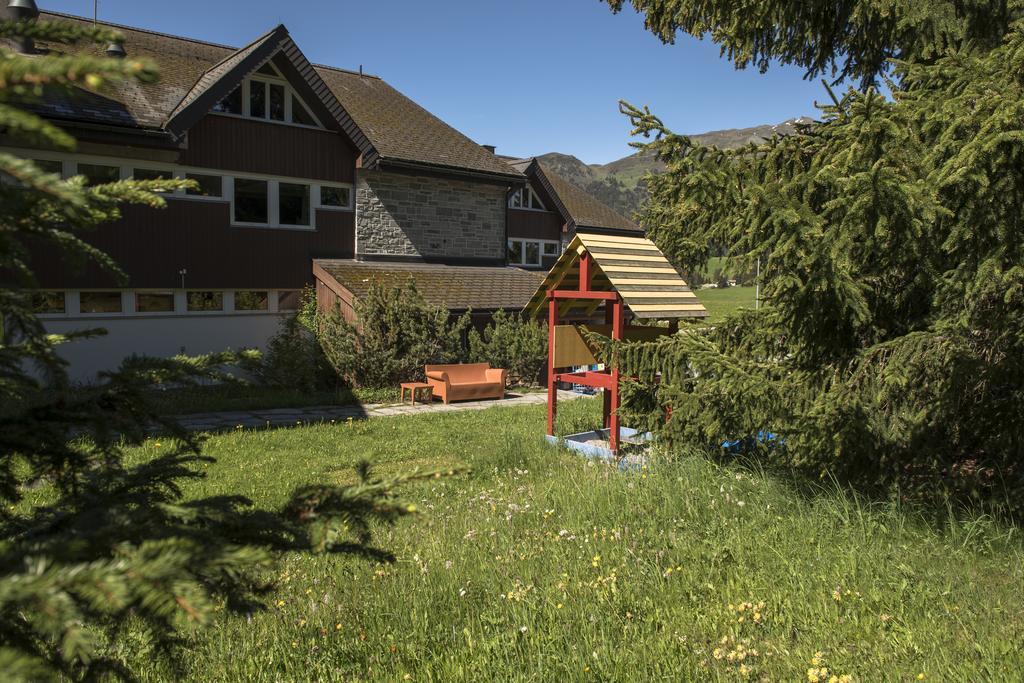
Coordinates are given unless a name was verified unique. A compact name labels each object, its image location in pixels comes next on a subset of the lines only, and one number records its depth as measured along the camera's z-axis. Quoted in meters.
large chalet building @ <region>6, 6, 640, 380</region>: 15.80
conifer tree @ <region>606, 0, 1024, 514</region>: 4.52
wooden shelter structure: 9.48
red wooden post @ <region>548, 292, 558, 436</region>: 10.39
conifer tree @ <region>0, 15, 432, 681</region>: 1.24
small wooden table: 15.95
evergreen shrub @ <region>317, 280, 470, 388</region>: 16.72
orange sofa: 16.33
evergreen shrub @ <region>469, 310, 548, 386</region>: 18.80
